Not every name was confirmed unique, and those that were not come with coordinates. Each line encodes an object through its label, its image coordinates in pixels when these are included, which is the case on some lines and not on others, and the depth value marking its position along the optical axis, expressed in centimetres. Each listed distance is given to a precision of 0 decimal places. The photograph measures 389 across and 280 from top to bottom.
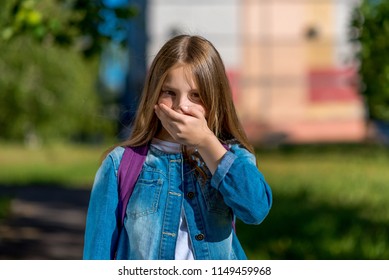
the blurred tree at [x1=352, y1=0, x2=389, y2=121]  670
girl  242
